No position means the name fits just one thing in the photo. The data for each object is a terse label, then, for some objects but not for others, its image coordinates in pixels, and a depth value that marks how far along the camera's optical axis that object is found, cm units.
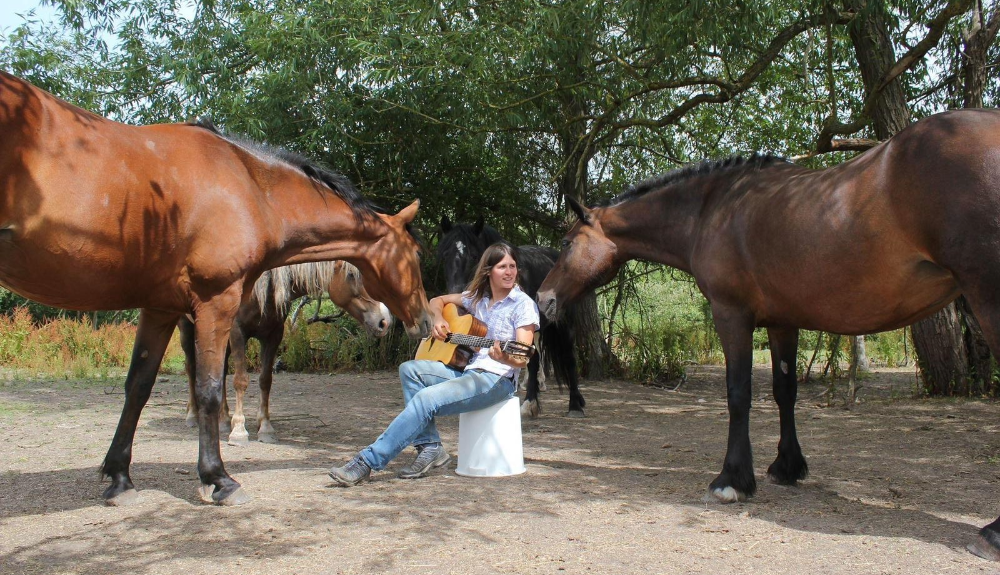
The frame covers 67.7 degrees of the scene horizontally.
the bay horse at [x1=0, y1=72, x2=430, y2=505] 344
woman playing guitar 466
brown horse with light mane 650
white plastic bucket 491
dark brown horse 333
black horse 768
